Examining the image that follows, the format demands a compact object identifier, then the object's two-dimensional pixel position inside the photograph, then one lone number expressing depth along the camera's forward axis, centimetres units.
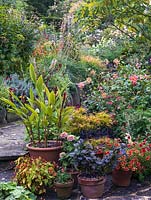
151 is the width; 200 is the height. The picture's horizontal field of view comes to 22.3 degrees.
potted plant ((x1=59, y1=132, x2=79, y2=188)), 380
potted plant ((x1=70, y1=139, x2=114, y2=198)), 364
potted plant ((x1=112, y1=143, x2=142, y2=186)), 377
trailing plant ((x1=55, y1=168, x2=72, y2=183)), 370
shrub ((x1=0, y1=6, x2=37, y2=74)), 678
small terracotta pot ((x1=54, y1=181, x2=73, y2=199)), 366
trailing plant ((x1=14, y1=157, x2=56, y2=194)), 367
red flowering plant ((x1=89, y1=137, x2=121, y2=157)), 386
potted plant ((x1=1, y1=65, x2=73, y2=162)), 409
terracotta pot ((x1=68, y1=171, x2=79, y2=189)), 384
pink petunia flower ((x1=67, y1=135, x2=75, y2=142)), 380
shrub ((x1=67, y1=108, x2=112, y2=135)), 431
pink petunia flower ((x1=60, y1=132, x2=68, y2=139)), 389
